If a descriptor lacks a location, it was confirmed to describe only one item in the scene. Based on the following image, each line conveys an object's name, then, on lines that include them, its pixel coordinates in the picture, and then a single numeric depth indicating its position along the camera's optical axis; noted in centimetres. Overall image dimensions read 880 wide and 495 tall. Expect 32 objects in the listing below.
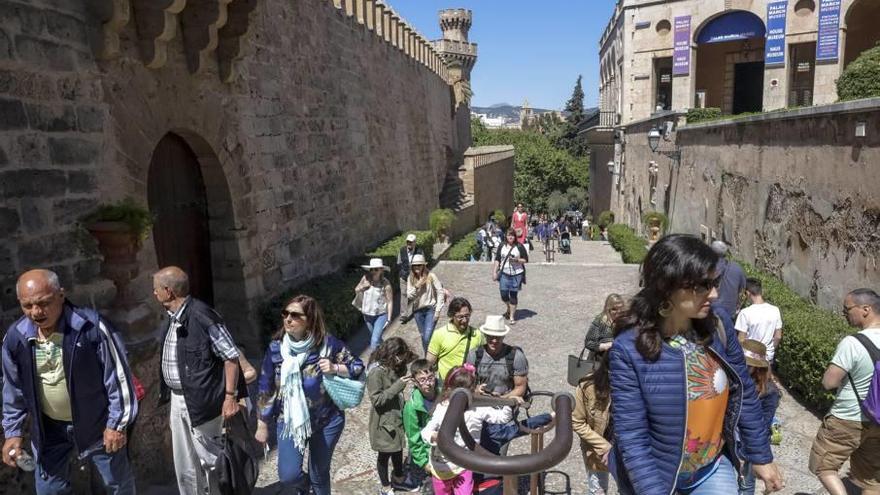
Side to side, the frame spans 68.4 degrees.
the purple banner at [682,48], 2470
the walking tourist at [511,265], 900
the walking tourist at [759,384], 379
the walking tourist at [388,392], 434
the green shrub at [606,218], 2908
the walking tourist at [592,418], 319
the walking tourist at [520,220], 1588
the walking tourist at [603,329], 470
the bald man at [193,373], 367
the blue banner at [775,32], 2305
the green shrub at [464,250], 1712
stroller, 2092
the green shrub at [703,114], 1683
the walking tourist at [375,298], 732
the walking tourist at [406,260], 933
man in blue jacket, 330
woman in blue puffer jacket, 232
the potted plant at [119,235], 465
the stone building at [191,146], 442
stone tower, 4534
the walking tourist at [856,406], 376
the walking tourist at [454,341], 476
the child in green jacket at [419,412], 386
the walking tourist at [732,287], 548
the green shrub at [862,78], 848
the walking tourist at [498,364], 425
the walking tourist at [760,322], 539
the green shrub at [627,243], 1620
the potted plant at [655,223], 1562
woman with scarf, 377
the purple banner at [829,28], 2130
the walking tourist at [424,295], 729
